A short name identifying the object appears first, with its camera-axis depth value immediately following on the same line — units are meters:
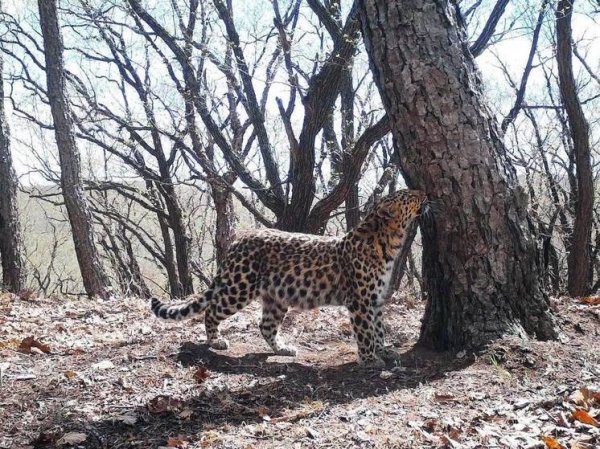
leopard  7.06
